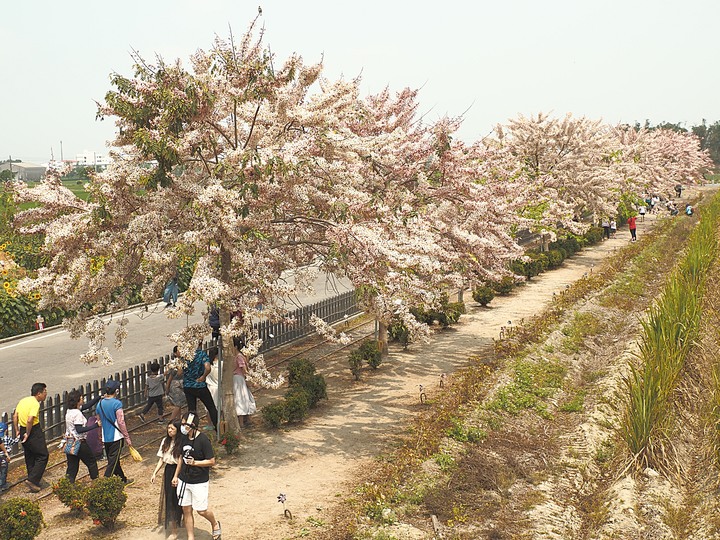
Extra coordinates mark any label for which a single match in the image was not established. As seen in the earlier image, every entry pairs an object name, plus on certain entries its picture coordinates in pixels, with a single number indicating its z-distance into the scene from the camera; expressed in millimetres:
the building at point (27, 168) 124825
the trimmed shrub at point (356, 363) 16406
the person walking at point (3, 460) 10344
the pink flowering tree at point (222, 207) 10867
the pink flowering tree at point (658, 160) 47447
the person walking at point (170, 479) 8875
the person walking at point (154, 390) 13938
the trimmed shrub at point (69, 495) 9461
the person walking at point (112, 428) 10289
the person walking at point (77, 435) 10352
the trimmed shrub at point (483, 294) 25125
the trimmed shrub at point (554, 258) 34438
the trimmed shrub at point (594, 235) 43375
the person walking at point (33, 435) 10531
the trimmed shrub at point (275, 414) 13023
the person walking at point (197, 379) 12539
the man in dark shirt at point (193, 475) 8570
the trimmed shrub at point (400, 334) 19008
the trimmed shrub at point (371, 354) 16953
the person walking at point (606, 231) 45941
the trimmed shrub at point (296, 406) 13266
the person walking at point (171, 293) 25028
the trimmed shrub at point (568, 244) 38156
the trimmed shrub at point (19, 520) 8305
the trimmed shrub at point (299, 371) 14717
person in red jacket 42219
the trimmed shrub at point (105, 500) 9039
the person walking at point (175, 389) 13719
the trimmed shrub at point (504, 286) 27281
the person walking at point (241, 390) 13008
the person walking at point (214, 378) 12584
